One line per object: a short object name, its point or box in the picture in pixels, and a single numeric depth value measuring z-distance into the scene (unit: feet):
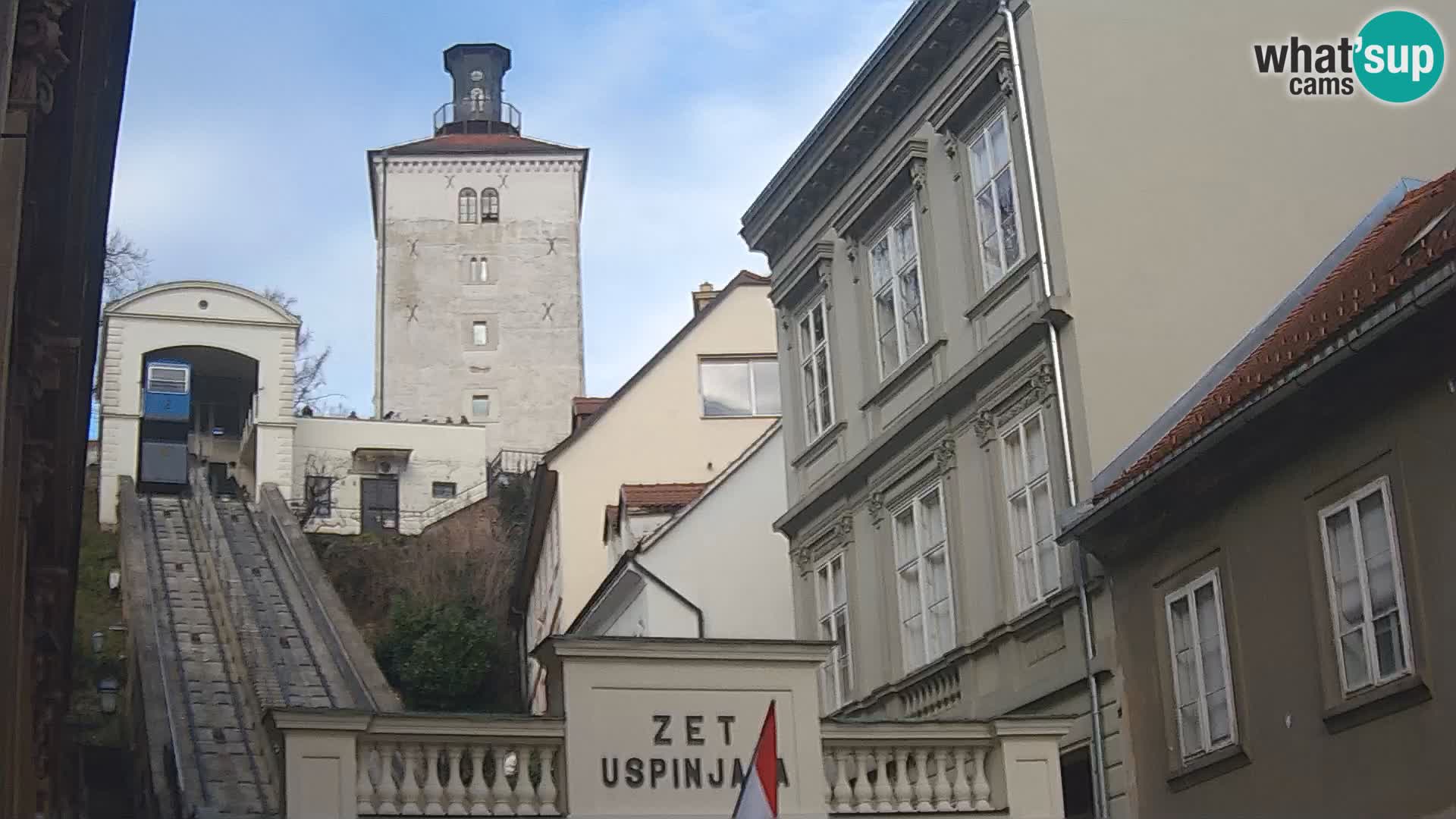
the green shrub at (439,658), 134.72
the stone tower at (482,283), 254.47
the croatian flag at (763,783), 45.96
